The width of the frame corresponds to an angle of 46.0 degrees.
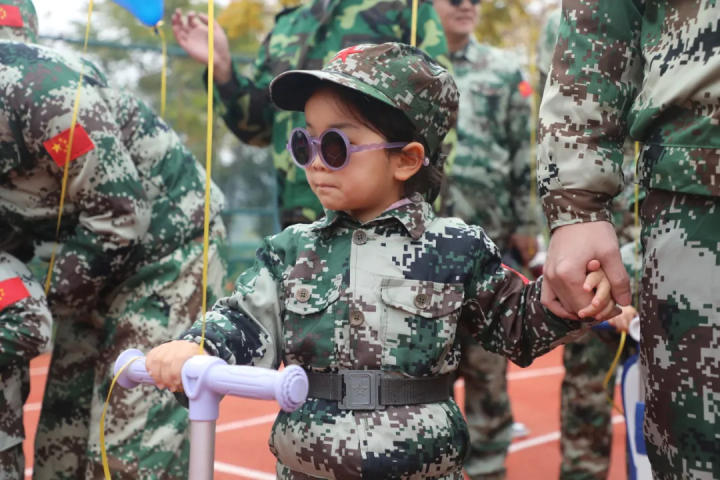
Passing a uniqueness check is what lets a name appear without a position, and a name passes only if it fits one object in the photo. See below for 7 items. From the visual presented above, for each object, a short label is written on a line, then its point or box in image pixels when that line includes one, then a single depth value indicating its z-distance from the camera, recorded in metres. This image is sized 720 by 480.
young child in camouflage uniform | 1.99
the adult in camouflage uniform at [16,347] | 2.80
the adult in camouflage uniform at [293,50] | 3.17
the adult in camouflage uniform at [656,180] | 1.52
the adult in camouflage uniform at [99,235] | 2.90
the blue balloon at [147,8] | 3.32
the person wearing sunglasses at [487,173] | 4.13
